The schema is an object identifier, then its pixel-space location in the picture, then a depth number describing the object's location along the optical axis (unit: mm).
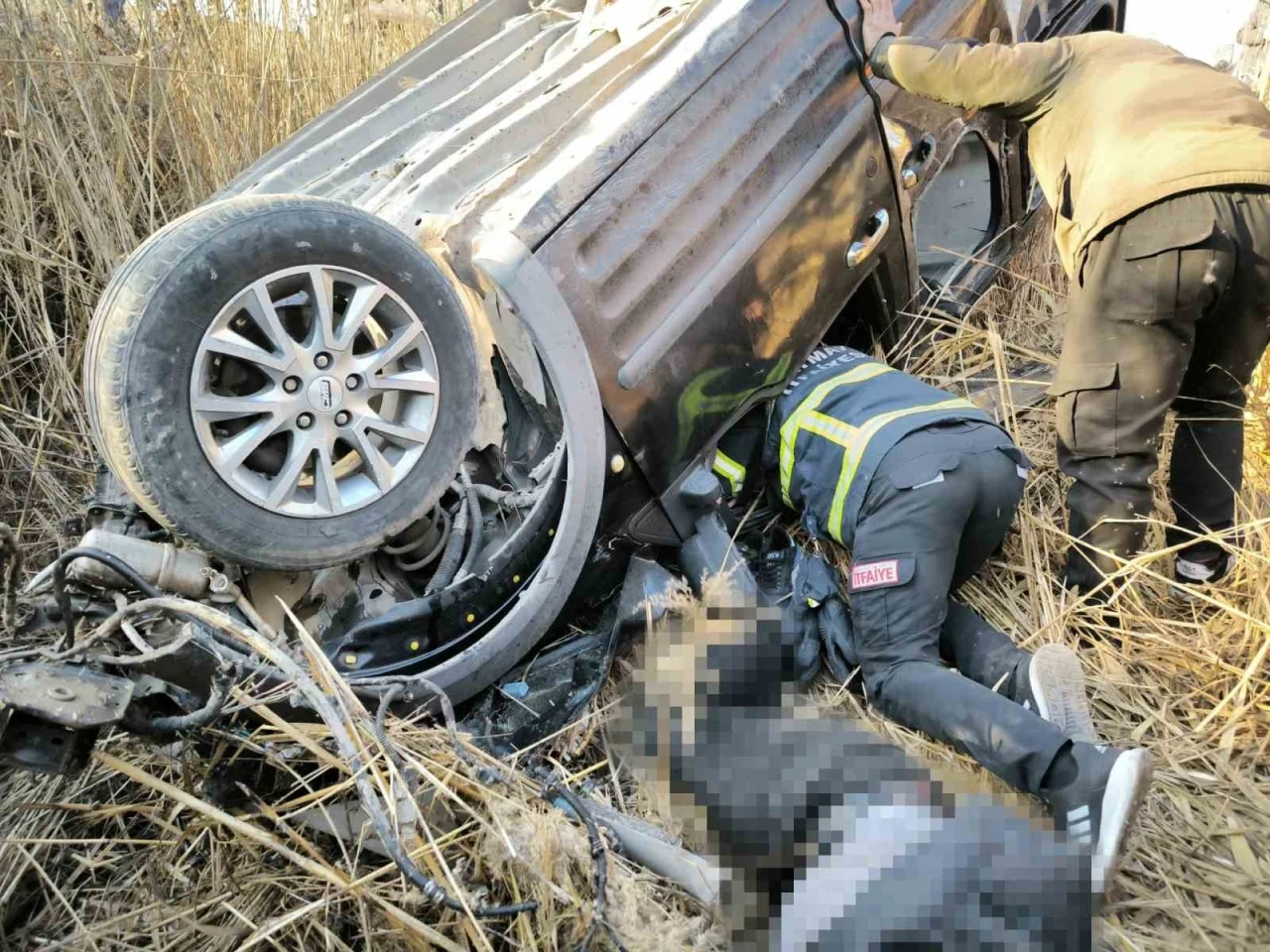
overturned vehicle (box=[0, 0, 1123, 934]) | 1931
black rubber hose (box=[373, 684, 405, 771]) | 1821
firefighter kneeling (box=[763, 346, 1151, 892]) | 2100
